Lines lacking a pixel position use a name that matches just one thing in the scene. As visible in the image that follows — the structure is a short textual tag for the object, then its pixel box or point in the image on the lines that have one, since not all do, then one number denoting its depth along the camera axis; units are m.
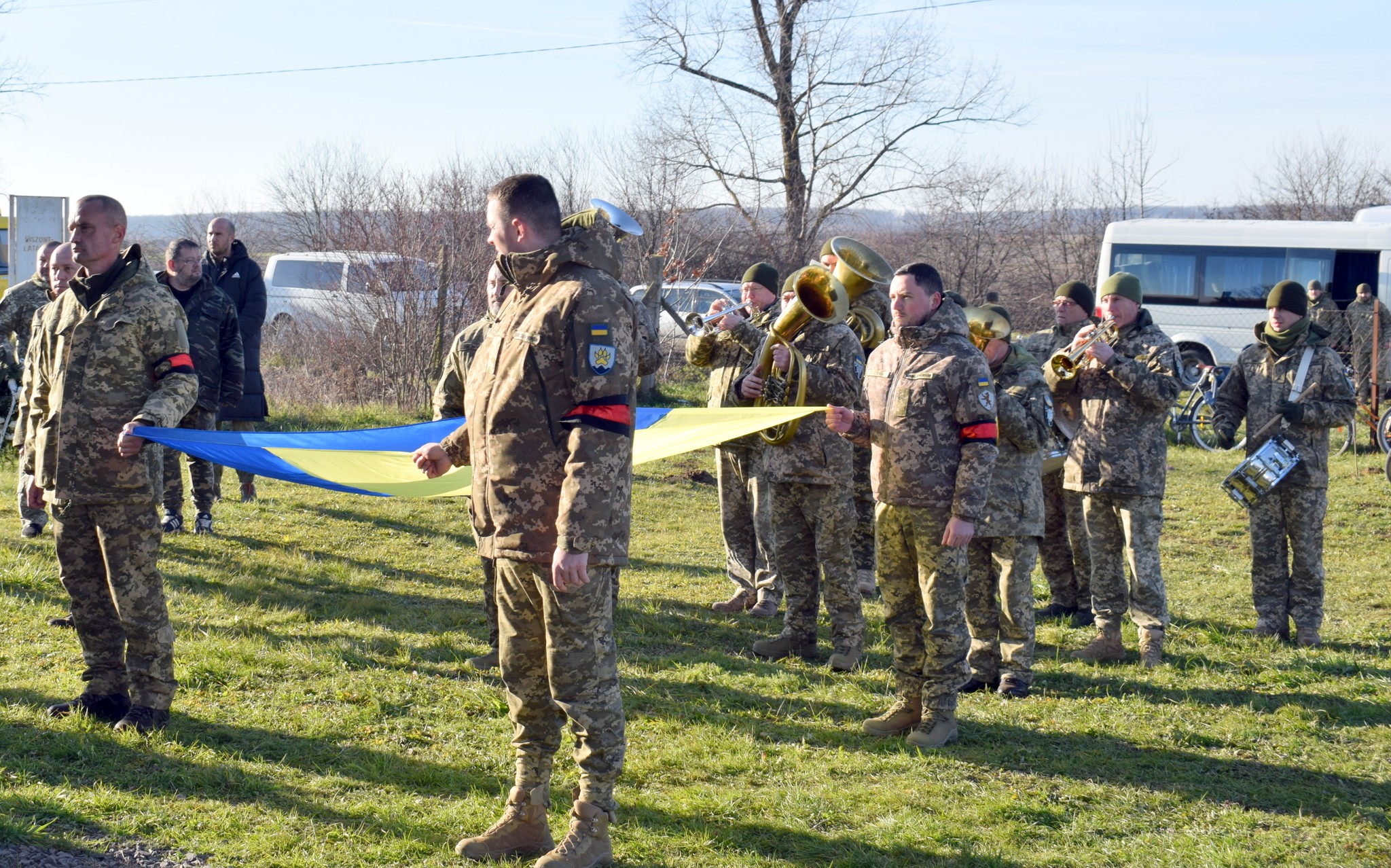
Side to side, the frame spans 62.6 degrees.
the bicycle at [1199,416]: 16.25
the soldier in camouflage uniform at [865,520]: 7.88
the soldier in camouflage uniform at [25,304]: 8.03
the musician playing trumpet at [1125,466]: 6.37
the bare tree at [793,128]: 27.95
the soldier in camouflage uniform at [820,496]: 6.02
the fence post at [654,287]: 14.02
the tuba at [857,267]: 6.30
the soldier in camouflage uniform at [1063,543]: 7.40
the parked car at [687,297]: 20.36
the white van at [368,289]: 16.62
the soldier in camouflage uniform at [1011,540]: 5.91
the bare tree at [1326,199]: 34.88
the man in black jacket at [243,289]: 9.14
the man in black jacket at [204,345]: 8.26
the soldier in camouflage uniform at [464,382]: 5.82
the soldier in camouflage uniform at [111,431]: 4.62
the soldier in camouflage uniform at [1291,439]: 6.79
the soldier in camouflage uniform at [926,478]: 4.88
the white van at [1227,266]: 18.77
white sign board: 13.75
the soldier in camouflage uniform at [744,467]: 6.85
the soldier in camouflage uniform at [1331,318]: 15.73
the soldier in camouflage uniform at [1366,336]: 15.31
